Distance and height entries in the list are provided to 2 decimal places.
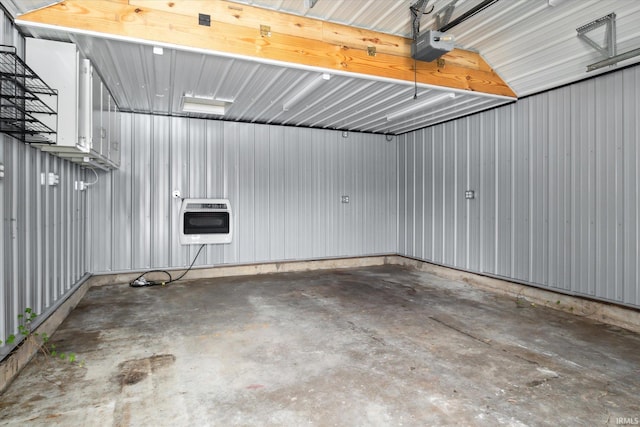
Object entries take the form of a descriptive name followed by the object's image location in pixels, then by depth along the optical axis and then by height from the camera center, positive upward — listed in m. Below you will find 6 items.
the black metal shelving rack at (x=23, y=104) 2.60 +0.88
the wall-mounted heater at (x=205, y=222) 6.07 -0.18
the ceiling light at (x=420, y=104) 4.88 +1.61
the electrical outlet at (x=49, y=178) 3.47 +0.34
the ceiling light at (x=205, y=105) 5.34 +1.67
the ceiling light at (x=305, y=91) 4.18 +1.62
